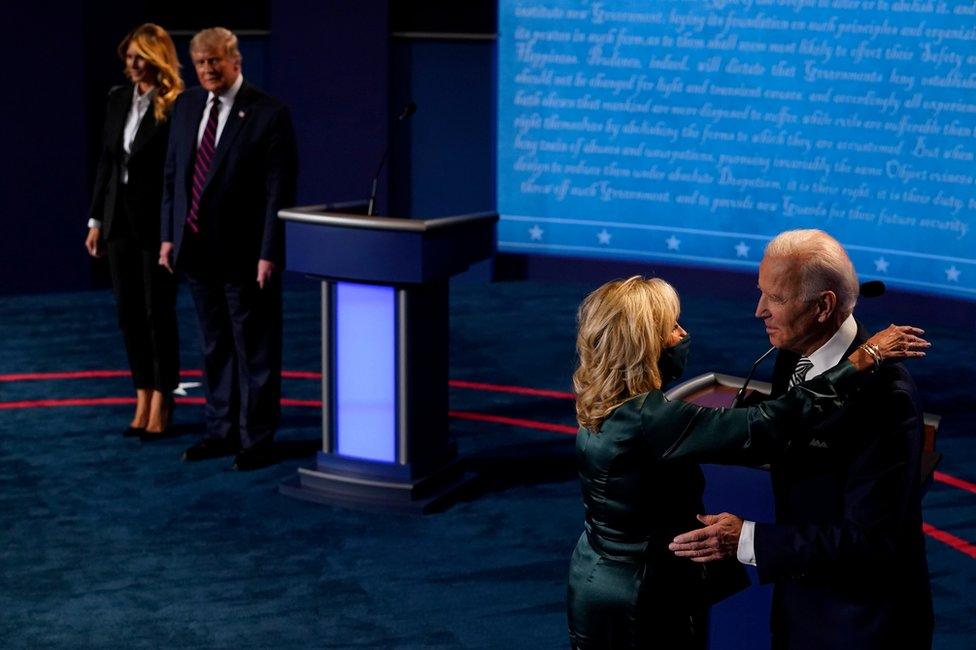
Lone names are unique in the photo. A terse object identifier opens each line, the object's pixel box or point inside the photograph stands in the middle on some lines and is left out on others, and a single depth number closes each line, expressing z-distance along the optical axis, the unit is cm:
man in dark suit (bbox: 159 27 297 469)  1226
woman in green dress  583
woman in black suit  1289
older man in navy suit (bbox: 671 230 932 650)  521
